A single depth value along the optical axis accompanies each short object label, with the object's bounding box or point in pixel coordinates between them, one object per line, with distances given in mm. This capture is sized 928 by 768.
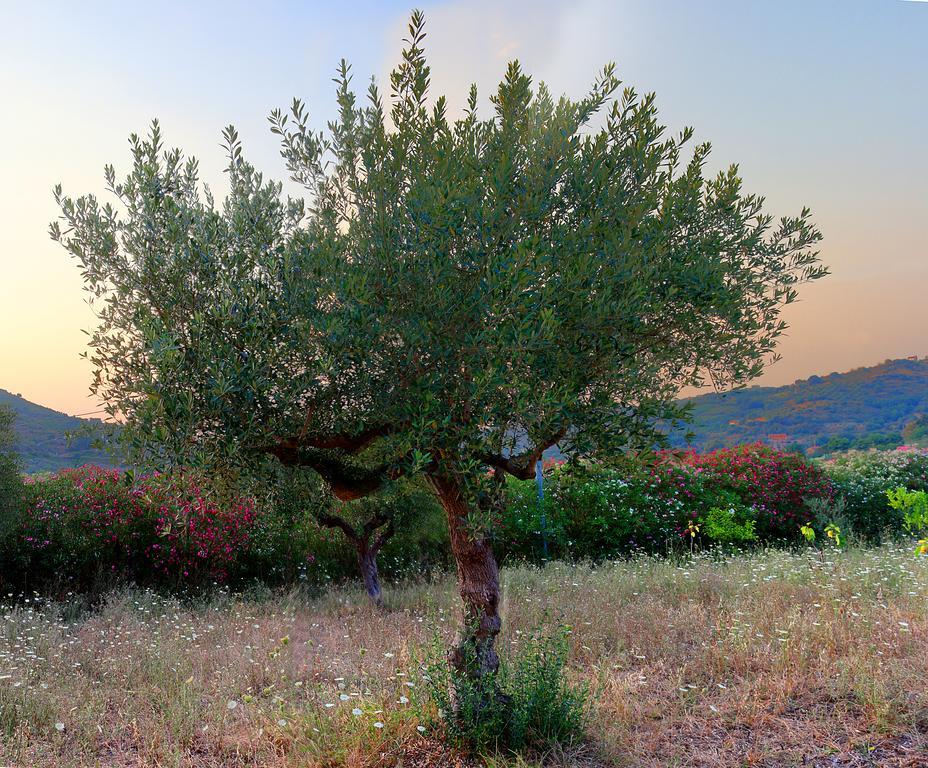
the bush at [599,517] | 16969
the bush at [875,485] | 19328
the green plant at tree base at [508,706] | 6336
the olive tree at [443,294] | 5113
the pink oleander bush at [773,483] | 18578
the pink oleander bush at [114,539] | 14430
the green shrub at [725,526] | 17188
